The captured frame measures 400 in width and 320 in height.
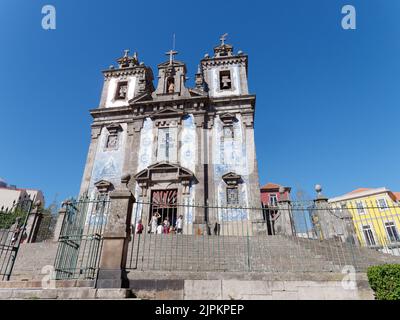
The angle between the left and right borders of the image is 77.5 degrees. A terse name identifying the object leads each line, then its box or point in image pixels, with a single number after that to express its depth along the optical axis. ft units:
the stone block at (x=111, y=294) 15.03
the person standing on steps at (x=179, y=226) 45.06
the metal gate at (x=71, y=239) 20.48
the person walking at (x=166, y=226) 42.70
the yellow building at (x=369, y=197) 92.79
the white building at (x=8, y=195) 162.89
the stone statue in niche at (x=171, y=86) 68.45
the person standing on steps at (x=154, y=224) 43.77
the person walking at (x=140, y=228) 42.41
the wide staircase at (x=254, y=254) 26.23
